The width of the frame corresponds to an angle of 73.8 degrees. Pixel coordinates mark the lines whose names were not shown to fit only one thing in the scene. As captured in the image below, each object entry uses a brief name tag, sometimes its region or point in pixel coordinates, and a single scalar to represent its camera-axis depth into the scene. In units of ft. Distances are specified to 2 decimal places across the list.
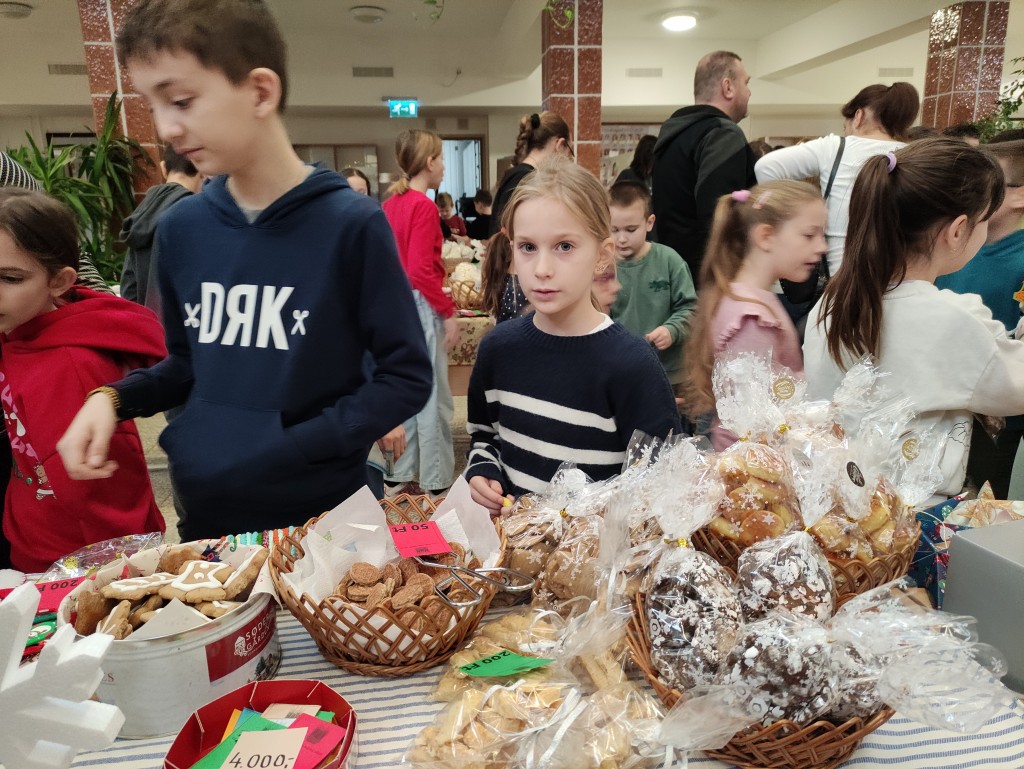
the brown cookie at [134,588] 2.84
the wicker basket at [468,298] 13.38
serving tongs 2.94
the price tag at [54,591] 3.14
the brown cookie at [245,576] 2.98
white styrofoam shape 1.82
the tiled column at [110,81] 15.11
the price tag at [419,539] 3.17
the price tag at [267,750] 2.31
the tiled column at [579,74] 16.89
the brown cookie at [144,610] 2.76
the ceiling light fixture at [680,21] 28.68
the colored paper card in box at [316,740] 2.32
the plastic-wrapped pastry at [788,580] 2.63
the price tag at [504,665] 2.67
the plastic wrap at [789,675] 2.32
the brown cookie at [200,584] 2.88
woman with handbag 8.63
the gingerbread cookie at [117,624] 2.65
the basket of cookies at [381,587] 2.85
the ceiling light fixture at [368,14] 26.09
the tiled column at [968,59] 20.97
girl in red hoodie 4.75
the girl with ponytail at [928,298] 4.82
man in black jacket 9.61
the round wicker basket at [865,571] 2.99
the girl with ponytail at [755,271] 6.74
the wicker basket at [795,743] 2.32
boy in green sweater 9.25
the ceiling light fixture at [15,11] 25.38
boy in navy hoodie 3.96
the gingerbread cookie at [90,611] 2.77
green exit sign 32.99
